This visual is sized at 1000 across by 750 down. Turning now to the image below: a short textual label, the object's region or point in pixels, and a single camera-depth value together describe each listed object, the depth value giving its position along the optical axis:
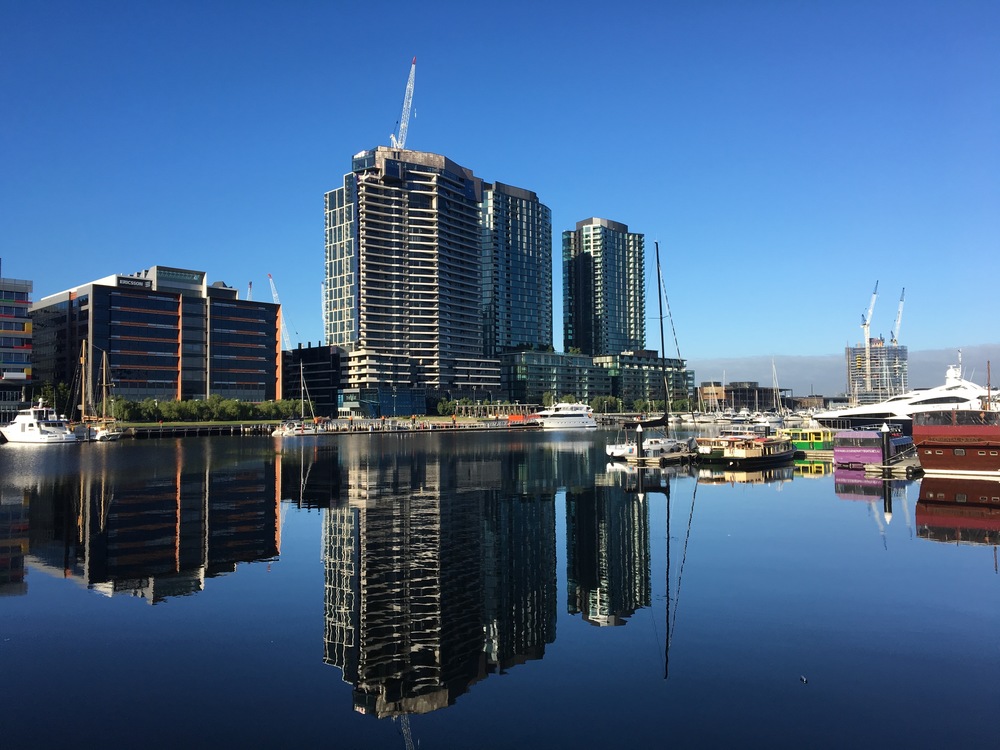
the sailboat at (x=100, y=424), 168.12
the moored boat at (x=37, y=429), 153.75
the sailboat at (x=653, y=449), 95.62
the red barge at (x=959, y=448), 68.50
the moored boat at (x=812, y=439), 107.69
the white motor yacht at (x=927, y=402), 146.00
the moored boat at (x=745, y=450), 91.81
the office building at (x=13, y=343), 194.25
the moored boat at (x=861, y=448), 83.56
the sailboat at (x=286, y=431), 192.38
